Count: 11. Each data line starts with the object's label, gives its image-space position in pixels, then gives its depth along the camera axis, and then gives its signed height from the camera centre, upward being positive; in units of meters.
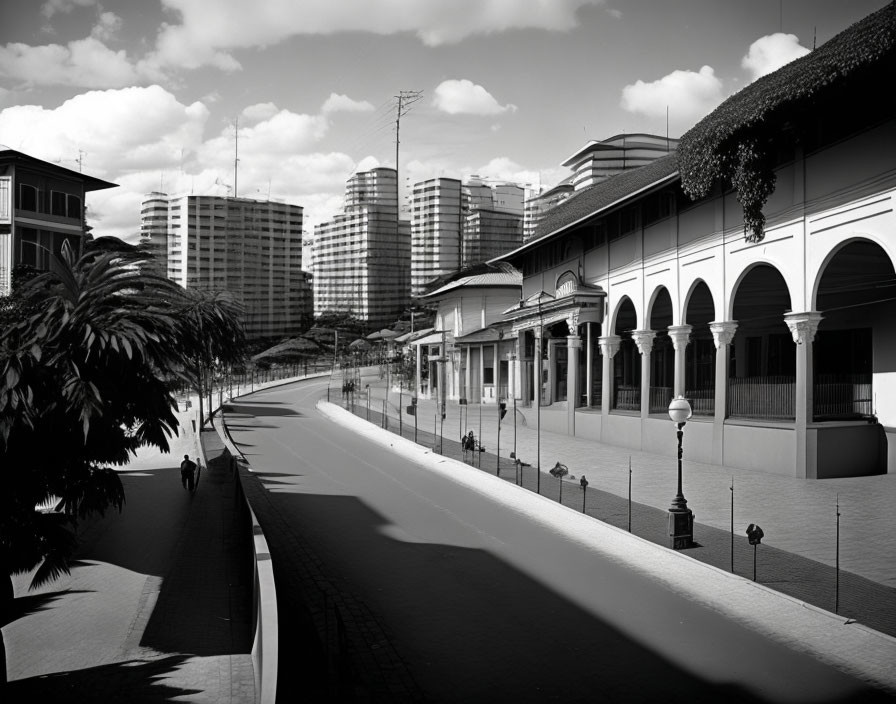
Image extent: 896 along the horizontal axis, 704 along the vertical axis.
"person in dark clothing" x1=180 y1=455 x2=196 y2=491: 26.34 -3.35
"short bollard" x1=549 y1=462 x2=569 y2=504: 21.64 -2.74
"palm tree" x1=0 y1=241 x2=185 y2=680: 10.24 -0.38
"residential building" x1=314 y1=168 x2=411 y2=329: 152.25 +18.54
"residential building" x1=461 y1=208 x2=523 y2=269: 140.12 +21.88
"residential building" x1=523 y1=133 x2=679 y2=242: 95.62 +23.91
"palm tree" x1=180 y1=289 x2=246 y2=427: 41.00 +1.88
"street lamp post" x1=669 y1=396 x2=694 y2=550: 16.20 -3.06
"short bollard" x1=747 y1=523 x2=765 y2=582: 13.86 -2.79
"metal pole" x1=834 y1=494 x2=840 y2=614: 11.89 -3.27
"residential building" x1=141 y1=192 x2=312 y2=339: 136.62 +19.09
